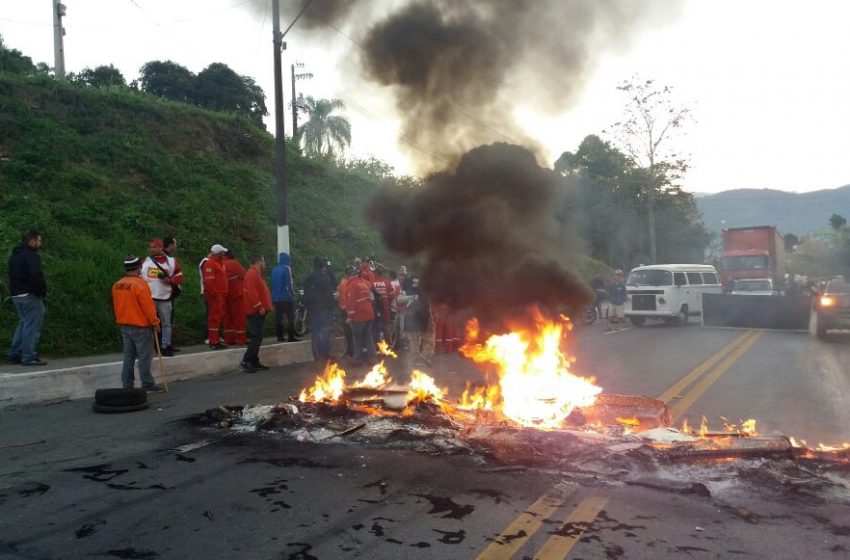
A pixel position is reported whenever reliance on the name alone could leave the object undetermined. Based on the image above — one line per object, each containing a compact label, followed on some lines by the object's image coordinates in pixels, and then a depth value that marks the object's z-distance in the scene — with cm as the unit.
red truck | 3108
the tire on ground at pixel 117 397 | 709
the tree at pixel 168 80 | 3658
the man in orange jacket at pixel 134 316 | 766
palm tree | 3316
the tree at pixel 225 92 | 3631
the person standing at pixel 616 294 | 2002
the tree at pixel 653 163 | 4122
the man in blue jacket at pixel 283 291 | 1195
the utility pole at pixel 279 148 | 1377
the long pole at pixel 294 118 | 3062
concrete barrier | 1811
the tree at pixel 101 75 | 3612
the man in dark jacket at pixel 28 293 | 866
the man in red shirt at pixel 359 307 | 1081
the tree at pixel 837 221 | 6188
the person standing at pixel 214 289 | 1059
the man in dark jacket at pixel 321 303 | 1105
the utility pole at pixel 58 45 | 2150
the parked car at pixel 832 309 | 1488
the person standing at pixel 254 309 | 991
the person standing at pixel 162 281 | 991
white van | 2034
